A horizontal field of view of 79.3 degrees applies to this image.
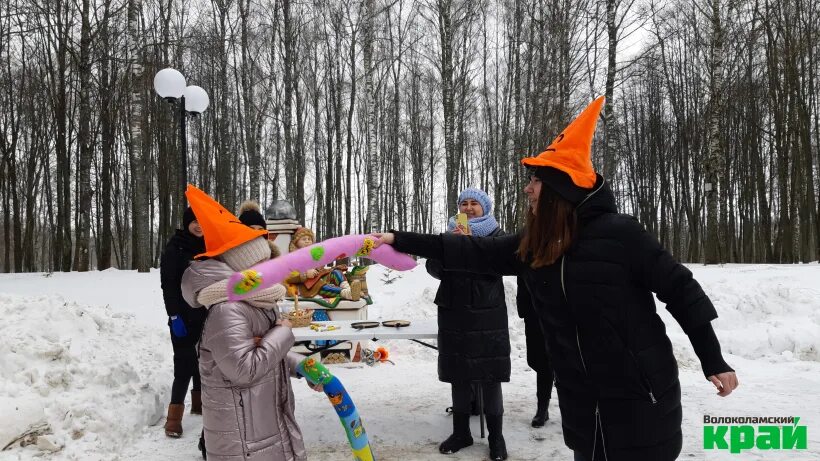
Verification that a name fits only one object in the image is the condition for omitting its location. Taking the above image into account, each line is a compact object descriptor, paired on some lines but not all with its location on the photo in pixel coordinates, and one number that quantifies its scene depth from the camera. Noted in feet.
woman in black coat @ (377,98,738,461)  6.34
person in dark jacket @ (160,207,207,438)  14.06
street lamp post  26.05
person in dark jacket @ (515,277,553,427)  13.97
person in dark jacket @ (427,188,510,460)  12.98
